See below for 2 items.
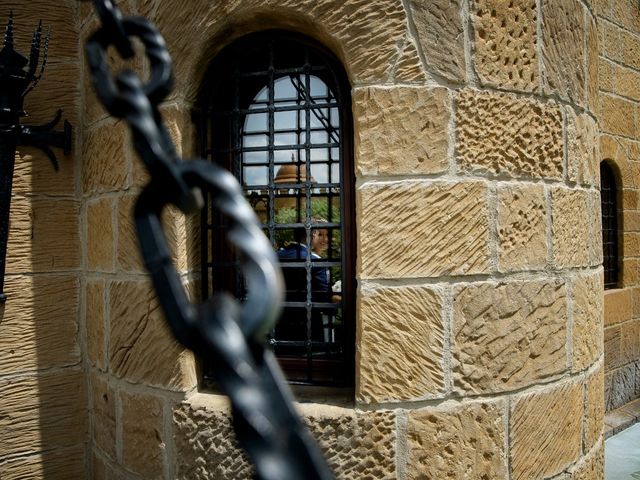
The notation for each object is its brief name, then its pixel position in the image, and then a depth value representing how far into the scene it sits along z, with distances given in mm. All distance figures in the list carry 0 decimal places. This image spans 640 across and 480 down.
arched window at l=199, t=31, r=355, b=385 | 1914
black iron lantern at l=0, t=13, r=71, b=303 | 2123
